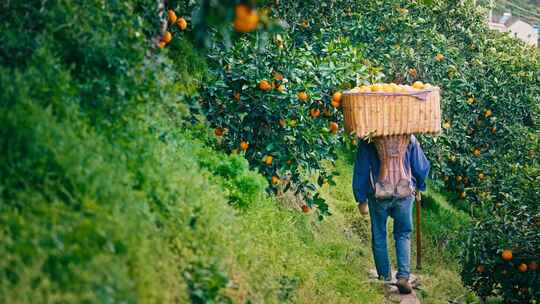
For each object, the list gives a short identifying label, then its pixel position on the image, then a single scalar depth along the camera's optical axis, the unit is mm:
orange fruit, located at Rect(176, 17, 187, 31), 12008
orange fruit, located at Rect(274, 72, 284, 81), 12695
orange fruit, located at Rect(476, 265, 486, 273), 14508
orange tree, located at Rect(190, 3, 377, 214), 12742
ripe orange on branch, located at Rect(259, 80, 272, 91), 12533
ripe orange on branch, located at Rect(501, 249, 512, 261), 13773
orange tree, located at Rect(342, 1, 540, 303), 14547
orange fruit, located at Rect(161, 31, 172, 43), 11013
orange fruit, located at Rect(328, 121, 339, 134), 13395
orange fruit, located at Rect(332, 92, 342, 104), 13109
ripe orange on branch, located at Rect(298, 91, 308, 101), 12633
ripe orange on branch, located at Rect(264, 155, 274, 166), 12820
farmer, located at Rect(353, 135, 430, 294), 13233
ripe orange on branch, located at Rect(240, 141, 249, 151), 12828
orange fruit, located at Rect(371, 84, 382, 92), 12867
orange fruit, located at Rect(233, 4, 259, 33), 5754
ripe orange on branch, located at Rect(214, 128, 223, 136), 12852
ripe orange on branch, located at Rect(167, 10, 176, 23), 11781
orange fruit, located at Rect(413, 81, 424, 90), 13242
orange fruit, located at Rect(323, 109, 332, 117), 13625
